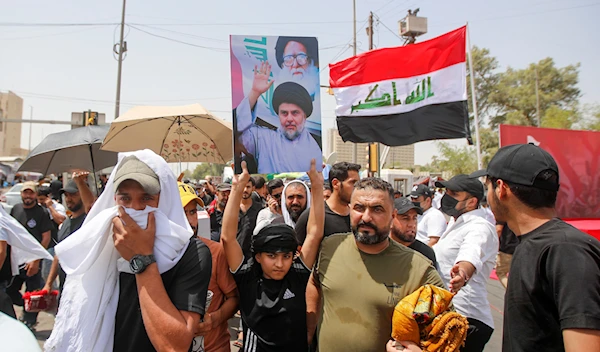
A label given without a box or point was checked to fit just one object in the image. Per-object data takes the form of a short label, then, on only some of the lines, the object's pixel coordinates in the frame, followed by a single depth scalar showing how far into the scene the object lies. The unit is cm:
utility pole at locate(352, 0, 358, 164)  2442
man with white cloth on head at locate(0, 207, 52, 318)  361
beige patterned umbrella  494
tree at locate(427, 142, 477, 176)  4556
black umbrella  527
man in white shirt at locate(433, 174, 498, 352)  322
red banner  729
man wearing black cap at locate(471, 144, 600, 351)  154
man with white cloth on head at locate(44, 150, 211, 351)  177
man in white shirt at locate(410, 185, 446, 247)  575
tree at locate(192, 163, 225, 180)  11588
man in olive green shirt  240
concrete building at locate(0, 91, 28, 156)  9100
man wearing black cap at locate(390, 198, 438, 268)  361
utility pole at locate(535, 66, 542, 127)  3559
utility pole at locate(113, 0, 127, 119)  1942
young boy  263
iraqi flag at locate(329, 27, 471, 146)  541
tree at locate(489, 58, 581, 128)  3725
